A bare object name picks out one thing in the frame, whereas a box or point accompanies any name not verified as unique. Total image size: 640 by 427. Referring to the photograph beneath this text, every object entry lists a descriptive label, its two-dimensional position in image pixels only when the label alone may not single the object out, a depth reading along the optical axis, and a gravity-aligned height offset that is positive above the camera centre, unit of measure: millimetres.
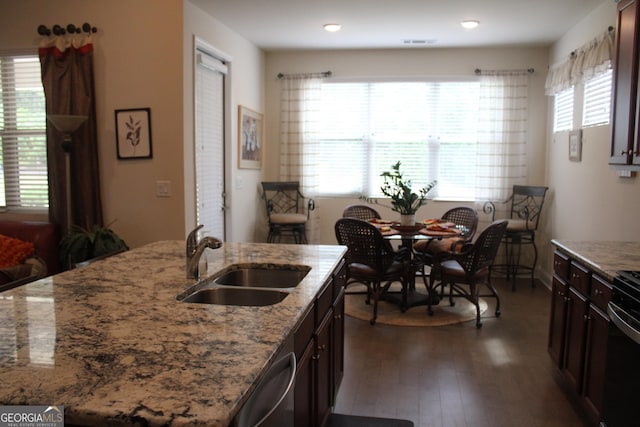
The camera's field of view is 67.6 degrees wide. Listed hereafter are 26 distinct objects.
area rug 4090 -1246
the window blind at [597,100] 3898 +656
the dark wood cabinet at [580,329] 2221 -807
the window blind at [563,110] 4840 +702
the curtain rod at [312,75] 5941 +1224
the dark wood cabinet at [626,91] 2604 +490
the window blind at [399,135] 5852 +487
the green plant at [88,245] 3639 -578
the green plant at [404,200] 4363 -236
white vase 4380 -419
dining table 4162 -548
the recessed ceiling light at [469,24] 4581 +1463
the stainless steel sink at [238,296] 1859 -492
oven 1837 -733
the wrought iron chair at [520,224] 5199 -524
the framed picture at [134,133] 3888 +307
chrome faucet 1905 -318
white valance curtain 3797 +1012
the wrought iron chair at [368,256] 3953 -690
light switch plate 3930 -141
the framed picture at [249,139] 5266 +386
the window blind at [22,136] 4262 +297
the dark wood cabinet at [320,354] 1705 -760
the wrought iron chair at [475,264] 3871 -733
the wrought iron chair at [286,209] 5598 -466
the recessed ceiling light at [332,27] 4777 +1477
